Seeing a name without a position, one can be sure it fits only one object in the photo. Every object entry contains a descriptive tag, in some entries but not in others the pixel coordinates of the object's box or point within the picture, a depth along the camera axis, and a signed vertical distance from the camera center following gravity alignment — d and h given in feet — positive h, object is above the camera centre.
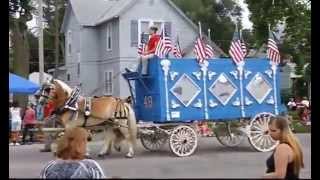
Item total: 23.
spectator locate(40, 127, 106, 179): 14.74 -1.72
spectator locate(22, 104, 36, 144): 63.62 -3.05
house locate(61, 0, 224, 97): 116.47 +11.50
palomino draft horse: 44.11 -1.41
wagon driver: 45.68 +3.05
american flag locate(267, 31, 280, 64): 48.96 +3.02
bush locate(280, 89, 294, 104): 141.99 -1.01
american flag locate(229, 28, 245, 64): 47.19 +2.94
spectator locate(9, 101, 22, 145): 61.93 -3.24
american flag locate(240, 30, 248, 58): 47.74 +3.21
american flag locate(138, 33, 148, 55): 47.36 +3.40
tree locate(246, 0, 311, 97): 101.60 +11.93
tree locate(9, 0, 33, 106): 105.29 +10.28
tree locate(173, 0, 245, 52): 173.20 +20.94
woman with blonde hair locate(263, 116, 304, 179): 15.65 -1.67
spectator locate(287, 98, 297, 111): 116.47 -3.00
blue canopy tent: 62.75 +0.67
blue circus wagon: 44.86 -0.56
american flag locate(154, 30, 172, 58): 45.15 +3.23
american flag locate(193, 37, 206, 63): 45.87 +2.89
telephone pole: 80.85 +4.76
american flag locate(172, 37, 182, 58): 49.18 +3.14
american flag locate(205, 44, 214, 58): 46.26 +2.97
